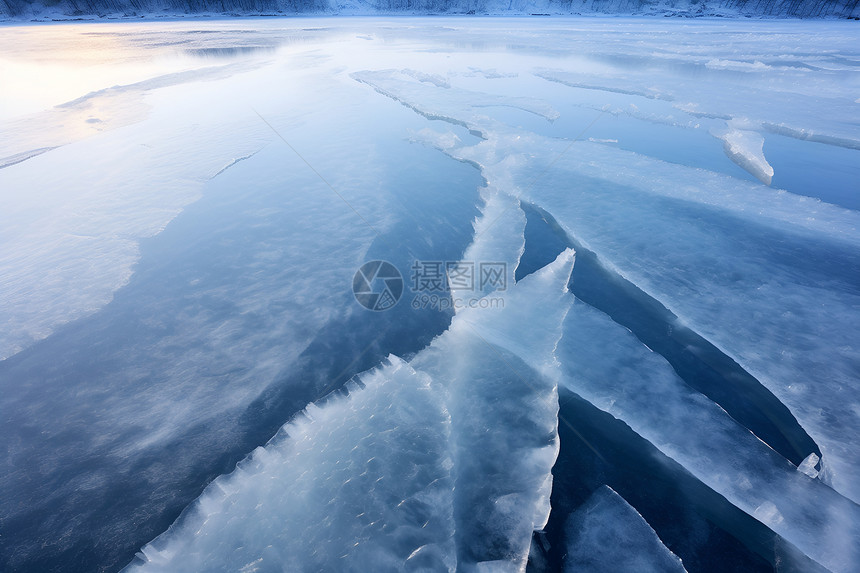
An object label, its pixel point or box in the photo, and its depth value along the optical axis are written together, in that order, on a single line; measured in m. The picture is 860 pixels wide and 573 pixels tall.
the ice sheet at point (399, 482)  1.33
